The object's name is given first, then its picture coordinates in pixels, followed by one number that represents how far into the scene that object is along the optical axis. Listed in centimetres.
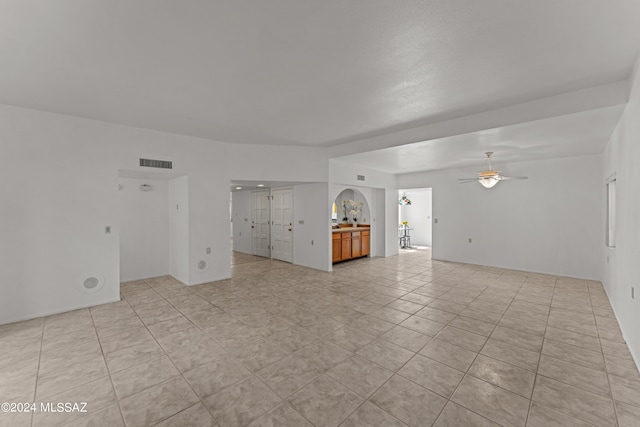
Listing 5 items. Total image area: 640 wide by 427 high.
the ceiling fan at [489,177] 546
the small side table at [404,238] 1093
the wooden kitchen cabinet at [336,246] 726
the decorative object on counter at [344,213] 916
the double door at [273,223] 759
